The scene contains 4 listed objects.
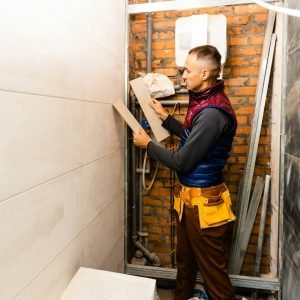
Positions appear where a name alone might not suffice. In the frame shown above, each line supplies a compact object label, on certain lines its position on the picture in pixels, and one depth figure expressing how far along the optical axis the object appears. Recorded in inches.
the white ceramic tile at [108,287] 38.9
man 56.3
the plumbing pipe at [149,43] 81.9
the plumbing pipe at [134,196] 82.9
